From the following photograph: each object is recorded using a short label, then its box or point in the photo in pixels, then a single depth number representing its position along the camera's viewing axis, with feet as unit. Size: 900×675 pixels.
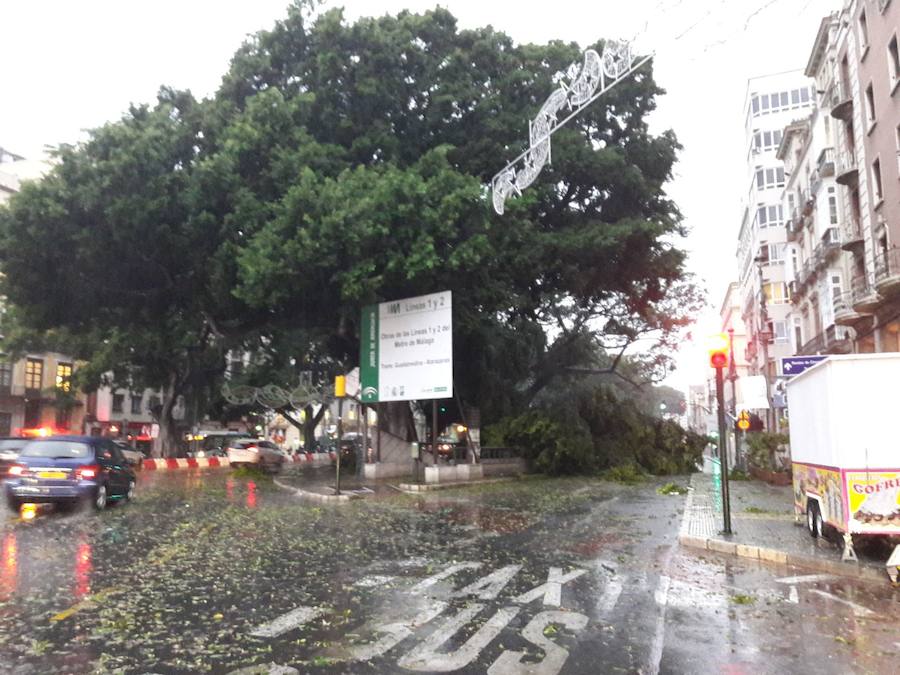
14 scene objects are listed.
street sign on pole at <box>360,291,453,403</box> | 77.05
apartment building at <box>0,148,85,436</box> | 171.99
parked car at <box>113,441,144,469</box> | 122.91
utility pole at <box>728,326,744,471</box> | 107.65
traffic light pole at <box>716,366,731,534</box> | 41.09
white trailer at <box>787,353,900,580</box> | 32.89
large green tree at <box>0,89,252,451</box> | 79.41
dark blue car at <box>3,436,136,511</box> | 49.93
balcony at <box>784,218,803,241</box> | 143.29
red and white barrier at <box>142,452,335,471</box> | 113.60
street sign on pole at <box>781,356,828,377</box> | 52.85
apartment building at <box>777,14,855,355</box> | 106.01
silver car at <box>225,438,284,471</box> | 112.37
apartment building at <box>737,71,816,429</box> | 182.91
